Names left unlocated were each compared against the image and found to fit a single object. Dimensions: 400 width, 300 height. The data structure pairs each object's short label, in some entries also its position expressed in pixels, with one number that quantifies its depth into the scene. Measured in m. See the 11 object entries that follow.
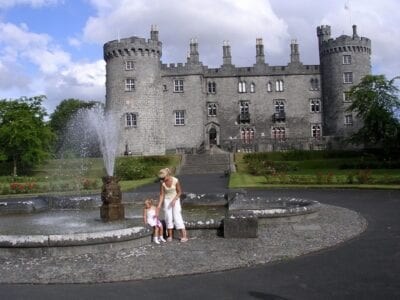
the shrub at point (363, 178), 25.86
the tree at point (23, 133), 44.50
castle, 54.09
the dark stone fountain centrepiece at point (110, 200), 12.99
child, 10.62
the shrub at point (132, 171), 37.28
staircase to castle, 41.72
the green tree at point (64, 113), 77.31
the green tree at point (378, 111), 45.94
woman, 10.67
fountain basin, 9.30
